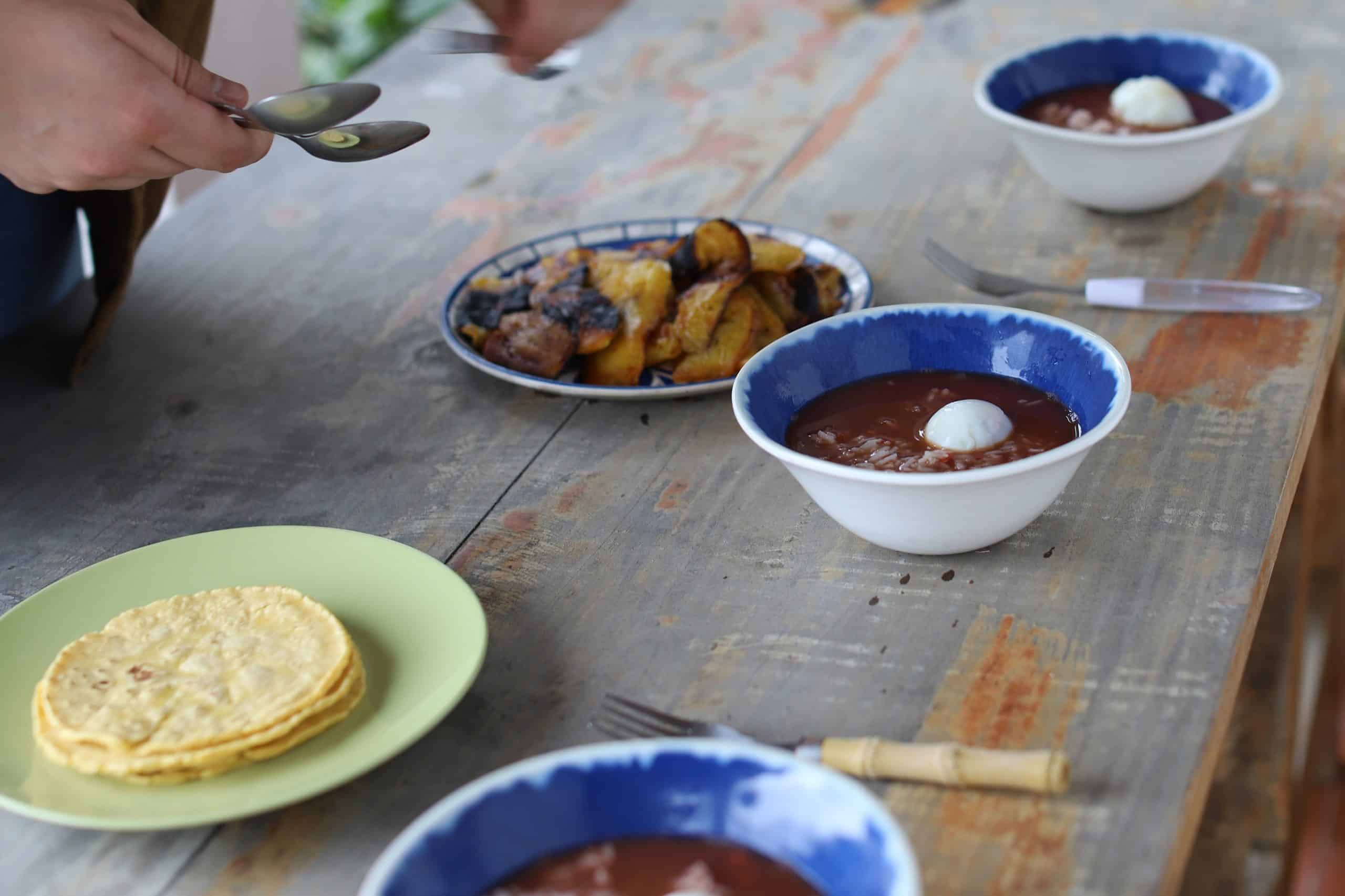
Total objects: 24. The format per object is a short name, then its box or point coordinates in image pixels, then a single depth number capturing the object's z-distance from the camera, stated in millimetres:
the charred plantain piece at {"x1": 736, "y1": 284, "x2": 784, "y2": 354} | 1521
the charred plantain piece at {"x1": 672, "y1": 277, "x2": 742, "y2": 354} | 1479
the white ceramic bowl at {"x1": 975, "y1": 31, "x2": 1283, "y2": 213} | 1741
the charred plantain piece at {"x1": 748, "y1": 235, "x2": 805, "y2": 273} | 1571
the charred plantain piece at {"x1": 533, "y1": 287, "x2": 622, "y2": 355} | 1480
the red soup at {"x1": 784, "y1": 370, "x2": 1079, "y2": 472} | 1125
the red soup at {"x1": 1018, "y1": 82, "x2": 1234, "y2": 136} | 1840
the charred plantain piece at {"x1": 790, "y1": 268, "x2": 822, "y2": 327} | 1568
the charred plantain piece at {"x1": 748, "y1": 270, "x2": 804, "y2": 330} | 1567
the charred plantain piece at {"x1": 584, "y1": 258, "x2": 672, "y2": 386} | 1479
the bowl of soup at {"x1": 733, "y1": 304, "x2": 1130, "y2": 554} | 1083
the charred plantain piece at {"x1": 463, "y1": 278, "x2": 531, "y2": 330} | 1578
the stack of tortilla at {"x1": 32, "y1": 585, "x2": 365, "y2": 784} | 925
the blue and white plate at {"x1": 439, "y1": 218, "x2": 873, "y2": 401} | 1425
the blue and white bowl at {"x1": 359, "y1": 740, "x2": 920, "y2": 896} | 766
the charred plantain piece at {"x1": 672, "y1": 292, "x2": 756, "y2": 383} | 1473
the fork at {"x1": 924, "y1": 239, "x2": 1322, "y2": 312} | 1588
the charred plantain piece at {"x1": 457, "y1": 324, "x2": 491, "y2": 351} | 1571
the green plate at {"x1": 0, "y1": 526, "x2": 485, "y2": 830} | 916
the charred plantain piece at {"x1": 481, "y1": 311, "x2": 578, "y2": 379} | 1488
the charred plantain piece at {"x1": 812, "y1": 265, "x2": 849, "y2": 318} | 1580
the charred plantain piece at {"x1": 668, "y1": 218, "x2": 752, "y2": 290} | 1534
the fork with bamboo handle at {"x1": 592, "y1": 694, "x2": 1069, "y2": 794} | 904
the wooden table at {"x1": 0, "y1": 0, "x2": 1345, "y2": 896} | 971
